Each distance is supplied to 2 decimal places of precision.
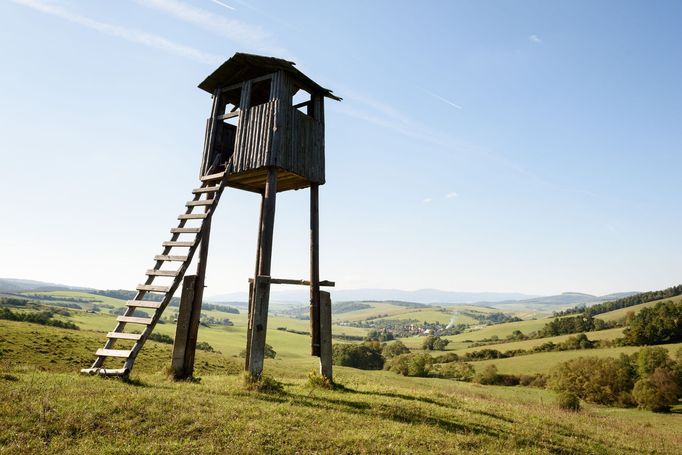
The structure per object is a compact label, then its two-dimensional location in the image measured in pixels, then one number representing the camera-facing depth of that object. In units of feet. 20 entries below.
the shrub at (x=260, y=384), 35.86
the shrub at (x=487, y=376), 214.69
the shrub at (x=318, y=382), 42.52
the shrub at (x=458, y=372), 233.35
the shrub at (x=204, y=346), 241.14
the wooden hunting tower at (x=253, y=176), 38.96
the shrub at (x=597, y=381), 178.91
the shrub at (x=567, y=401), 118.62
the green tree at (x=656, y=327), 247.29
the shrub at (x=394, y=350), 328.45
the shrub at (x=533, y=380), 207.86
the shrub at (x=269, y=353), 247.29
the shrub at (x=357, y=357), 258.37
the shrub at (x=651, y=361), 187.20
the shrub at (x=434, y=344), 372.58
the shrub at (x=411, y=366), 225.56
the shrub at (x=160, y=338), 218.71
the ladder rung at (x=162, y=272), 38.93
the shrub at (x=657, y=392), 159.22
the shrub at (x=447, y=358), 293.53
